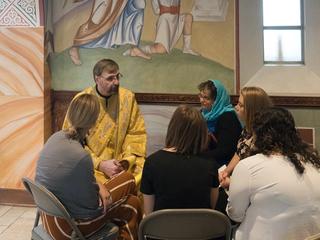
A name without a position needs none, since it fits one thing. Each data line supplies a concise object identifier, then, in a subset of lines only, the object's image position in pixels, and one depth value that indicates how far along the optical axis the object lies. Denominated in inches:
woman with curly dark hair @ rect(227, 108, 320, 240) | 67.9
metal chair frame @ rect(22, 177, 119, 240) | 76.9
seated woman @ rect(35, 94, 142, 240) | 80.7
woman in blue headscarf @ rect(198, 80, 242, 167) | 119.3
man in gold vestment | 119.4
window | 150.6
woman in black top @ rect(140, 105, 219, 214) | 74.9
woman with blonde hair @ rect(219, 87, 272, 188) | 104.4
